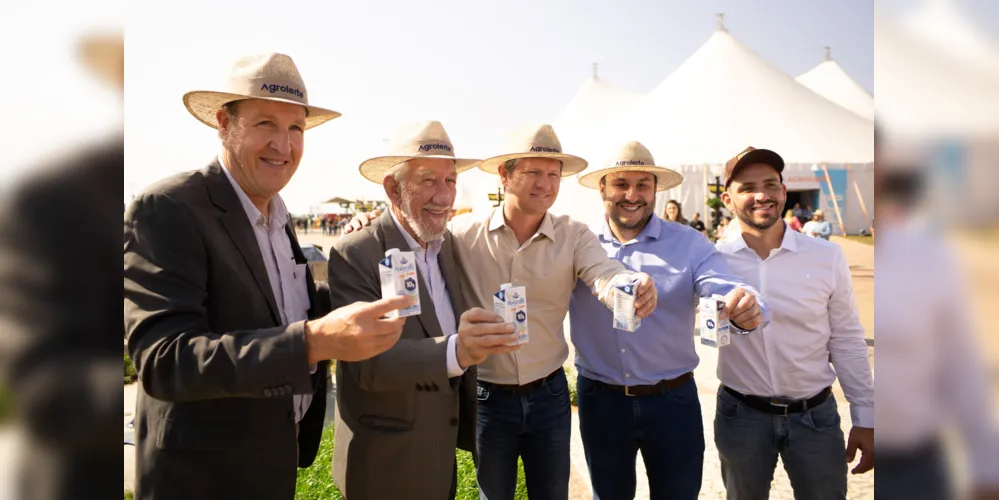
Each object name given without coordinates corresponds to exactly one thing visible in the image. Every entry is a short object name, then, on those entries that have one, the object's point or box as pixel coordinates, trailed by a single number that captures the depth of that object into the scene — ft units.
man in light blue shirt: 10.23
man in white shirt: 9.76
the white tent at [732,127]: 84.58
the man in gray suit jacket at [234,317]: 5.10
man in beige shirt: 10.18
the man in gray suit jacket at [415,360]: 7.19
